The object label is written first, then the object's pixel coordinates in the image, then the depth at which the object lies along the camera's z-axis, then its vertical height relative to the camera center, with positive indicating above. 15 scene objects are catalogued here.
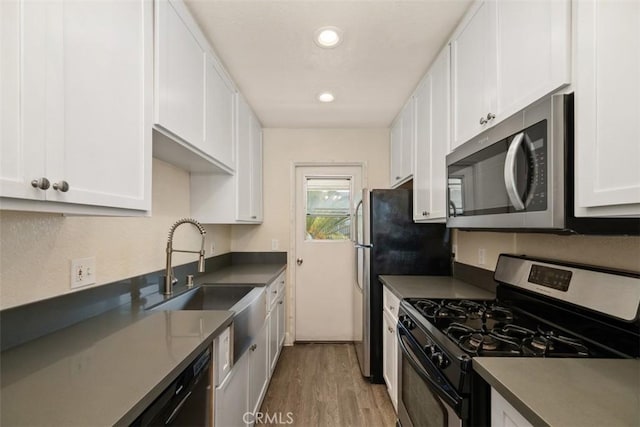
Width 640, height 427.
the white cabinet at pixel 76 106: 0.68 +0.30
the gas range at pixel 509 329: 1.00 -0.47
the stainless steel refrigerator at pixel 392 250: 2.49 -0.29
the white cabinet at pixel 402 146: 2.49 +0.65
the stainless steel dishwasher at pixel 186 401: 0.79 -0.57
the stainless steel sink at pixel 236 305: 1.51 -0.56
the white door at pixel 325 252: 3.40 -0.43
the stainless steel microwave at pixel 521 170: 0.92 +0.17
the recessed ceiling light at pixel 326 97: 2.49 +1.00
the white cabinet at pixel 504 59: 0.96 +0.62
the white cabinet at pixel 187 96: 1.26 +0.61
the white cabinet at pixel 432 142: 1.82 +0.50
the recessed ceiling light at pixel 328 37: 1.66 +1.02
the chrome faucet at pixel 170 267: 1.79 -0.32
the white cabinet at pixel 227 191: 2.35 +0.18
